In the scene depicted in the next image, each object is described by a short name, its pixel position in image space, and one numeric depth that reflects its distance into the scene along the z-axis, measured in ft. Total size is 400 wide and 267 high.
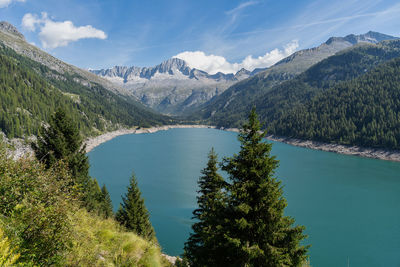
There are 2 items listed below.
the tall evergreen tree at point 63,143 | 60.64
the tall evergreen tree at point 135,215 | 77.61
